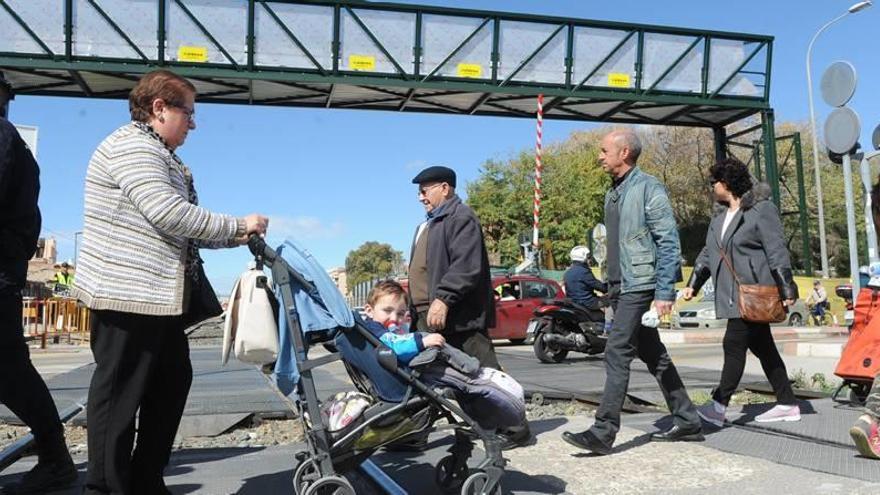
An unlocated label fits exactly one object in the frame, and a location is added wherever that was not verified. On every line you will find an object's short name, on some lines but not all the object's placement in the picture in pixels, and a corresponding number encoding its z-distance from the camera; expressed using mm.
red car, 16312
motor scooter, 11617
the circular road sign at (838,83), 8547
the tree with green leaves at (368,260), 91312
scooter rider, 11859
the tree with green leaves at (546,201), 46688
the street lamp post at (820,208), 34606
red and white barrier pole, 16953
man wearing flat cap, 4391
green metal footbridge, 15367
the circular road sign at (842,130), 8242
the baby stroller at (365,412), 3049
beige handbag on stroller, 3047
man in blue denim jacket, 4566
